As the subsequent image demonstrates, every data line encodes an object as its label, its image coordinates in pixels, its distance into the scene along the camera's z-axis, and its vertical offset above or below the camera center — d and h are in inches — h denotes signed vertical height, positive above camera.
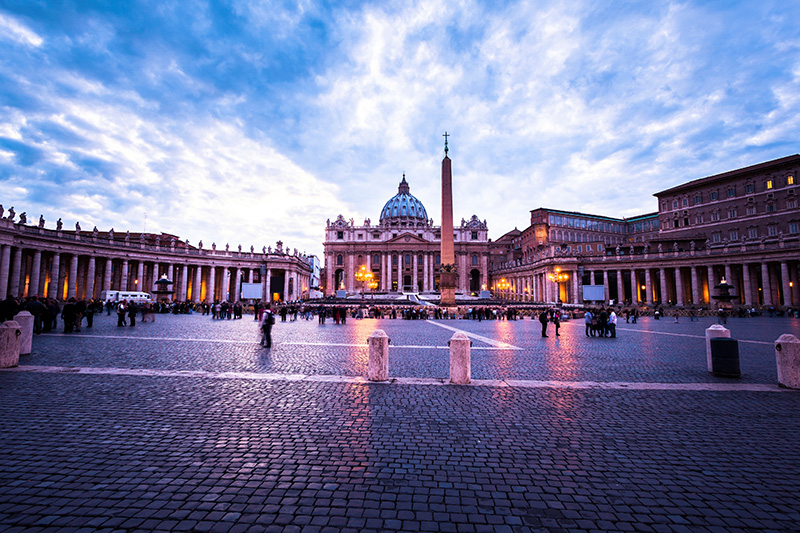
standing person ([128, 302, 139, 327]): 786.8 -23.8
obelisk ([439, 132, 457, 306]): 1384.1 +178.4
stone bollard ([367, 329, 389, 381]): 284.2 -44.7
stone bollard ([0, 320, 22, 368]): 306.3 -35.6
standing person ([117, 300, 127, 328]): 772.5 -29.3
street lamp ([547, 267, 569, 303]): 1822.7 +109.6
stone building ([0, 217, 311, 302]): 1467.8 +178.2
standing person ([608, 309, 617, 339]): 652.7 -44.2
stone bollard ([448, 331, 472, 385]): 275.7 -44.5
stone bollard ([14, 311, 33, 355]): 373.6 -29.9
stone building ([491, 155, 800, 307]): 1684.3 +289.7
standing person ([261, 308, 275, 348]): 480.1 -31.7
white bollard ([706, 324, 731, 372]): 325.1 -30.8
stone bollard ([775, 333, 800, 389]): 267.4 -45.1
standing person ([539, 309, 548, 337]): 673.6 -39.6
